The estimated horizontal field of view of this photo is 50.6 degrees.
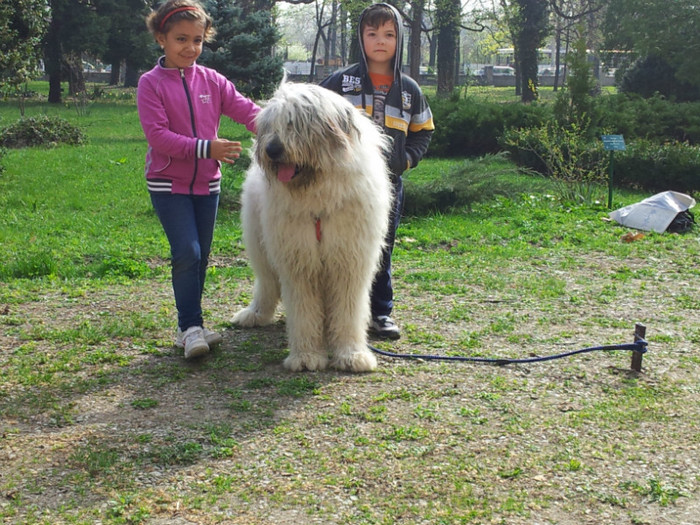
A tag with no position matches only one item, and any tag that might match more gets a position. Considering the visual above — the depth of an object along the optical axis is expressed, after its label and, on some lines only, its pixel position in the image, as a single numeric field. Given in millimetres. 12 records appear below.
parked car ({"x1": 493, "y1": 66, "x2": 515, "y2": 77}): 62844
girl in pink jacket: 4336
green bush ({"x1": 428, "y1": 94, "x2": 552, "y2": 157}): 16016
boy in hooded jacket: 4762
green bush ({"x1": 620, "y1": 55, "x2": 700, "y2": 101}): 26875
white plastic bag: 8977
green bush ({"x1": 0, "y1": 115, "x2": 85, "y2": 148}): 16047
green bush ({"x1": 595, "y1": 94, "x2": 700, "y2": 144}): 14898
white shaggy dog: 4059
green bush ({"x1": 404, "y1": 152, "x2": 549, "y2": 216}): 9727
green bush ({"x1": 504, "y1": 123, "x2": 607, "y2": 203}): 10797
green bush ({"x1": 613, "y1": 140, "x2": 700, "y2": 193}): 11992
